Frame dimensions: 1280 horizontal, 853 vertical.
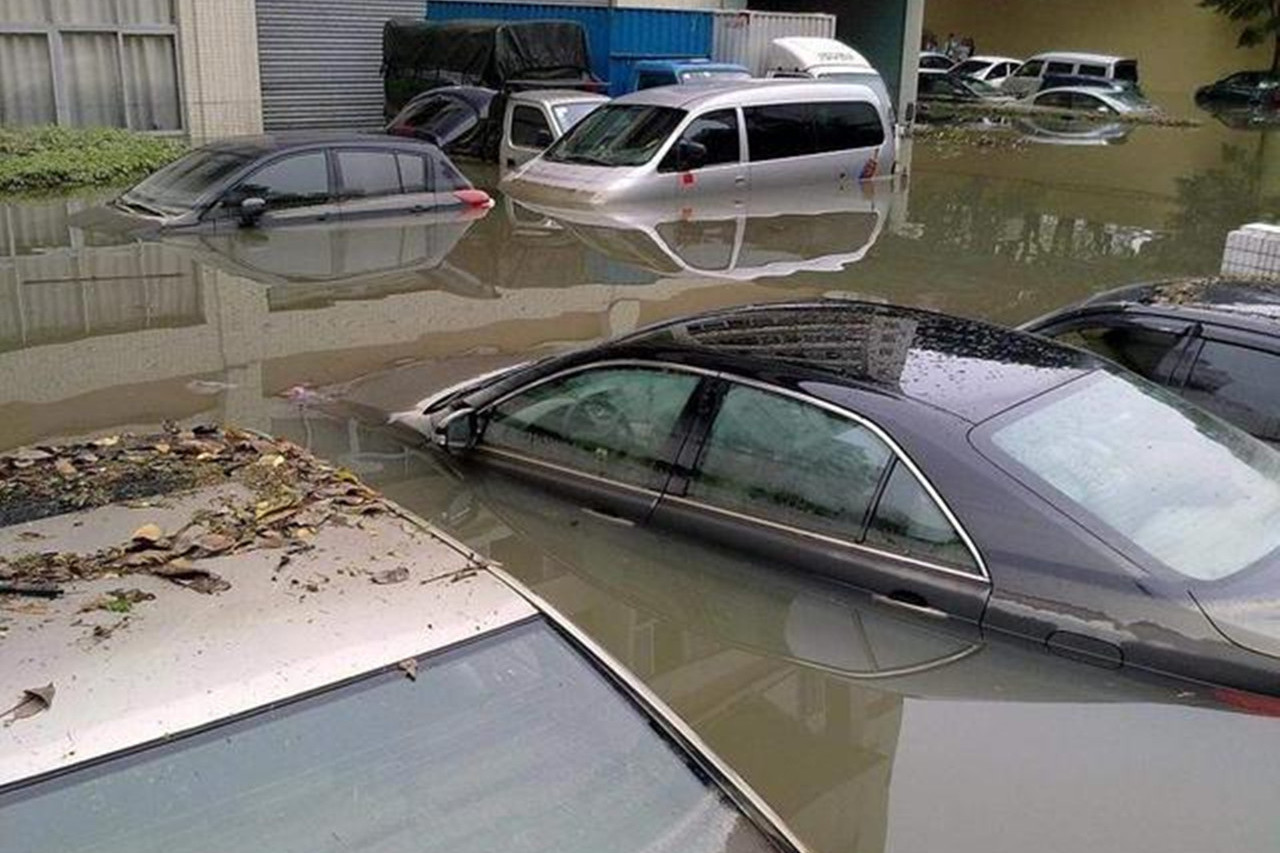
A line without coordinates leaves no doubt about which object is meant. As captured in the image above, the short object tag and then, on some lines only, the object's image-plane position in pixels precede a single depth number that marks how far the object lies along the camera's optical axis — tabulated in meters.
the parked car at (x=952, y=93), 35.44
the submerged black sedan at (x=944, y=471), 3.70
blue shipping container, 21.05
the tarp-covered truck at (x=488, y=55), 19.27
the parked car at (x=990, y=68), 39.47
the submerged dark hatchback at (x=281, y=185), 11.14
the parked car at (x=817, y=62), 20.66
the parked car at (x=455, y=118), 17.88
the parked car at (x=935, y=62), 41.19
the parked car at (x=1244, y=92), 41.41
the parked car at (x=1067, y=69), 35.38
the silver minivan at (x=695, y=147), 14.19
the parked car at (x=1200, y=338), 5.54
